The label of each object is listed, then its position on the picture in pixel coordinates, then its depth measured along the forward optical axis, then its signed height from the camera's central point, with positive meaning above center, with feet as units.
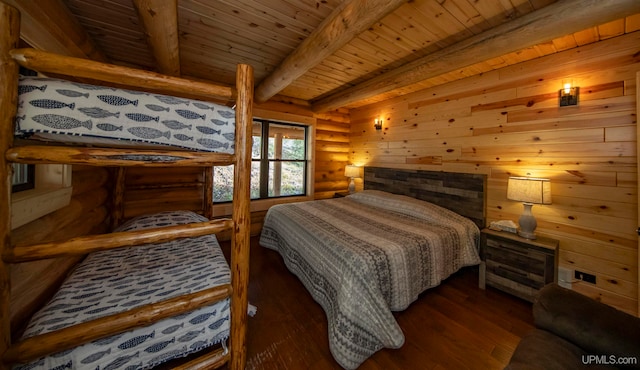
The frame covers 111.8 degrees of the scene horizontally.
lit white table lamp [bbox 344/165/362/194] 13.96 +0.68
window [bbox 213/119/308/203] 11.59 +1.10
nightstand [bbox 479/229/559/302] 6.23 -2.38
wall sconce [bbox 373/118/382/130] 12.94 +3.62
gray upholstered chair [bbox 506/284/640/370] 2.94 -2.24
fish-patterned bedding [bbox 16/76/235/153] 2.44 +0.82
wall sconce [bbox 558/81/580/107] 6.57 +2.82
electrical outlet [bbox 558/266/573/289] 6.69 -2.83
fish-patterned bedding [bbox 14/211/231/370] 3.05 -2.00
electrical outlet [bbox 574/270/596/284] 6.37 -2.71
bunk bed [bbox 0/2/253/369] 2.36 -0.39
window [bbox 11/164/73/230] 3.23 -0.26
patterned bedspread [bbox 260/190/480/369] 4.80 -2.06
